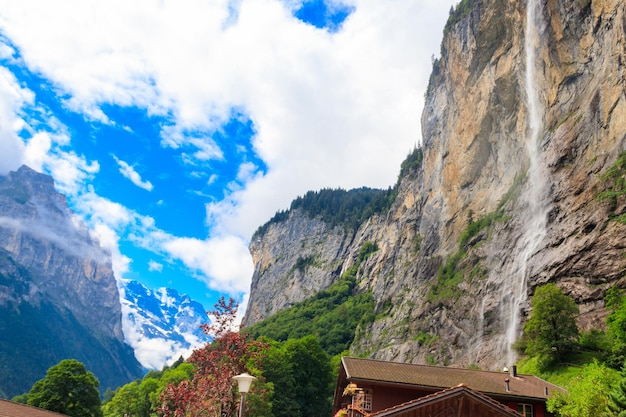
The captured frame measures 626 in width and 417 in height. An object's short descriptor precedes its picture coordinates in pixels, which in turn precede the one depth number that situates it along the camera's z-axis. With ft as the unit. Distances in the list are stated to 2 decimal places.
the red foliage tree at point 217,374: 68.18
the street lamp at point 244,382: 53.31
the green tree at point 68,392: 179.83
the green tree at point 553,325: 147.43
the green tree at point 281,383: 185.16
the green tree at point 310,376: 203.51
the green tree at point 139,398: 238.89
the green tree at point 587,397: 79.30
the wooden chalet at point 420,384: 93.91
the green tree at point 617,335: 117.91
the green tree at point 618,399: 71.77
